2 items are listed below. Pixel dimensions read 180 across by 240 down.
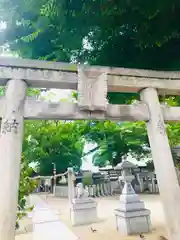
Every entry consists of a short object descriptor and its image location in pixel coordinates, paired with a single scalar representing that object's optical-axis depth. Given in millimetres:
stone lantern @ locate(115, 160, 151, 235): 4277
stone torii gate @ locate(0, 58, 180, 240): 2107
